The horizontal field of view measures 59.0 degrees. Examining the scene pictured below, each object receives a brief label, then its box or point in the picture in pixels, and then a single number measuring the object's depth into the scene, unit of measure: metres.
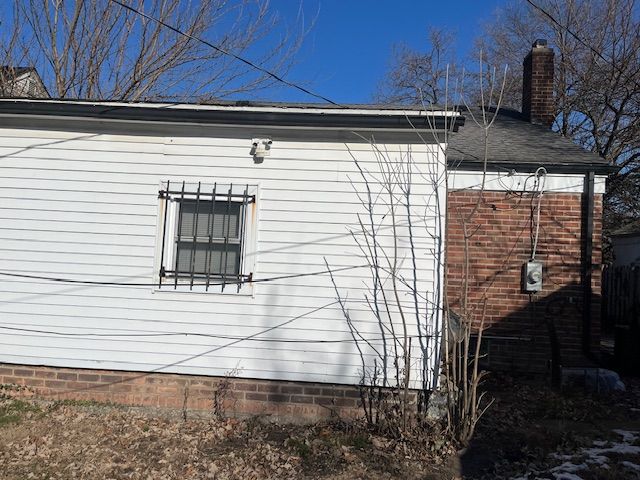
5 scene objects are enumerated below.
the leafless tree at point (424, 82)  21.27
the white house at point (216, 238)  5.85
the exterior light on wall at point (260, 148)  6.00
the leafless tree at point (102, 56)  13.14
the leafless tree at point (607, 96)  17.06
